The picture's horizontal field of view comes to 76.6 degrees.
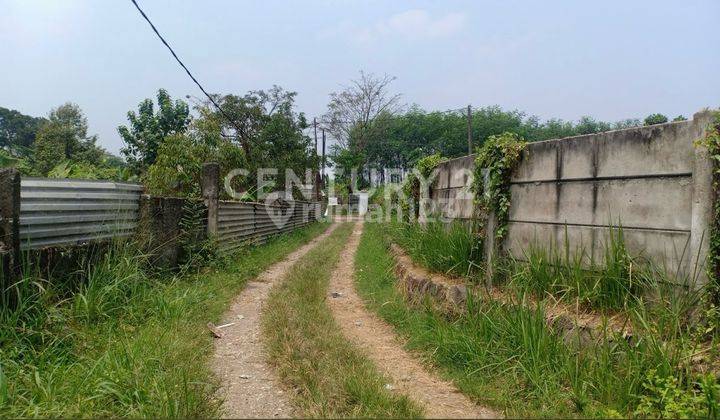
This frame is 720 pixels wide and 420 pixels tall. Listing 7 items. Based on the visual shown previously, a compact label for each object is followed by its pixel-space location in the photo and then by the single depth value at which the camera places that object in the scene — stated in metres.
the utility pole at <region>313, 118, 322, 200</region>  25.18
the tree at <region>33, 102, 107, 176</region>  24.76
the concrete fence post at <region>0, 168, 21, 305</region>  3.89
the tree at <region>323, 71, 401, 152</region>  41.34
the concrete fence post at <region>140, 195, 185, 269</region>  6.38
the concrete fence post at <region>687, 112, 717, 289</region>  3.14
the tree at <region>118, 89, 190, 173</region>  18.38
